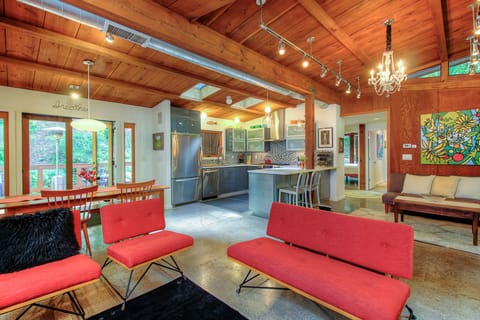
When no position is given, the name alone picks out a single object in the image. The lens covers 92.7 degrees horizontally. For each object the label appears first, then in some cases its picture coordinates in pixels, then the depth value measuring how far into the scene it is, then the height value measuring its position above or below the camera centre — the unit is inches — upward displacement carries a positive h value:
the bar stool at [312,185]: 191.0 -23.7
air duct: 83.1 +55.1
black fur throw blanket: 71.0 -26.3
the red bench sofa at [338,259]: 57.7 -34.4
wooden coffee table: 135.0 -34.2
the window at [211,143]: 290.4 +19.8
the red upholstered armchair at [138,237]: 82.8 -32.8
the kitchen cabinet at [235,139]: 313.4 +26.4
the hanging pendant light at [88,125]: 129.0 +20.1
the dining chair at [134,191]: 126.5 -18.5
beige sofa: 169.3 -24.9
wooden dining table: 101.2 -19.4
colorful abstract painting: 181.8 +15.4
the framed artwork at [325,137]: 257.1 +22.6
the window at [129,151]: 226.2 +8.2
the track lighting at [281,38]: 111.9 +71.4
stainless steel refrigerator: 225.0 -9.1
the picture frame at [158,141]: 227.0 +18.6
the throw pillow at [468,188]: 167.0 -24.0
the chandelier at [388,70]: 123.0 +48.6
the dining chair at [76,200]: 102.6 -19.4
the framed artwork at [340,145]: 257.9 +13.6
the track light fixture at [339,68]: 168.0 +76.8
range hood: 296.5 +43.6
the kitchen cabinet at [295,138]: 277.2 +23.7
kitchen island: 182.4 -23.5
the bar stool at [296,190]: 176.6 -25.7
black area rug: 74.0 -50.7
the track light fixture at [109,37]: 106.8 +57.2
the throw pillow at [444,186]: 176.1 -23.7
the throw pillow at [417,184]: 189.5 -23.6
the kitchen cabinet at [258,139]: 311.3 +25.8
